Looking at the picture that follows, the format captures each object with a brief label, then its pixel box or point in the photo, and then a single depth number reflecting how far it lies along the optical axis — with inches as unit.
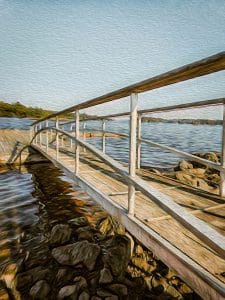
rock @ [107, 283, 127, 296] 101.7
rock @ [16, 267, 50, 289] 112.3
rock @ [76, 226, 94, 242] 143.3
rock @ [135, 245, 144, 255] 123.6
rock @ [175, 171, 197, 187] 233.5
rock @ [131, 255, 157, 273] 113.6
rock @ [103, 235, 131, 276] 113.5
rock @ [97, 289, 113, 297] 100.1
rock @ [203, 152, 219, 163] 445.9
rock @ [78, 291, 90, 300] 98.6
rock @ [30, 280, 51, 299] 103.7
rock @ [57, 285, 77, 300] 101.0
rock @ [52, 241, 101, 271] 119.6
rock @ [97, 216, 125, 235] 150.0
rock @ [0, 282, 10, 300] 106.2
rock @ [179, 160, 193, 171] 333.1
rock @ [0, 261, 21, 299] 108.9
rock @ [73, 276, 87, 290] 105.7
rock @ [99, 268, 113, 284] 107.9
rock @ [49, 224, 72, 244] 141.3
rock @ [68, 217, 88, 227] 165.5
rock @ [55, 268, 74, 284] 111.3
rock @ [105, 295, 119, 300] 98.0
